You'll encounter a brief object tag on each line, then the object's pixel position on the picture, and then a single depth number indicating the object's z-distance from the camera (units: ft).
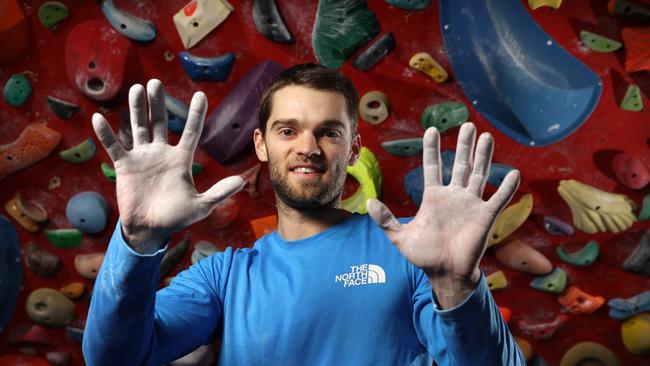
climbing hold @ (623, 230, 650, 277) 6.24
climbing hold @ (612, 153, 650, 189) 6.14
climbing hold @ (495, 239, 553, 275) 6.26
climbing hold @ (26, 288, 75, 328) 6.85
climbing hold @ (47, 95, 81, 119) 6.56
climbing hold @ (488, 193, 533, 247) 6.26
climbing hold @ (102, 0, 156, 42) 6.37
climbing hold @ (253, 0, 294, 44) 6.24
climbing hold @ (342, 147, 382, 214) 6.26
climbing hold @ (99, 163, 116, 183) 6.57
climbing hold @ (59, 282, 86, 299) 6.82
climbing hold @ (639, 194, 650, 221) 6.18
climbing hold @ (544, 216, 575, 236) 6.26
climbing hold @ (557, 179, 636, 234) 6.21
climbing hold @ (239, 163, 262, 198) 6.49
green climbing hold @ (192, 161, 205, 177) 6.50
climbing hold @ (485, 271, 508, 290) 6.36
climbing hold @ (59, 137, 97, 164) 6.59
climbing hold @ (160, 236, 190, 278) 6.66
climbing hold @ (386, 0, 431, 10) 6.15
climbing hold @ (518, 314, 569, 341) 6.40
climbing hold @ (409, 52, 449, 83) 6.13
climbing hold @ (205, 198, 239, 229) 6.54
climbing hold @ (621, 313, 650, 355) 6.28
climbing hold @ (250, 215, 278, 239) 6.56
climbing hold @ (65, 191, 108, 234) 6.59
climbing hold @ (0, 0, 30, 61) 6.43
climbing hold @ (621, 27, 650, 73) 5.97
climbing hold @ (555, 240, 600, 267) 6.27
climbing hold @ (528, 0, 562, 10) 6.03
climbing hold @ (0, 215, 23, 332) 6.84
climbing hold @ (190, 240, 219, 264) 6.60
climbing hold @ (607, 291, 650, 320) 6.29
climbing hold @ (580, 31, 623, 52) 6.02
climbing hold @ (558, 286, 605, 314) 6.31
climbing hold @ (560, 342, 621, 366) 6.39
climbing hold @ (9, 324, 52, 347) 6.91
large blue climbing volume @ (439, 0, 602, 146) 6.10
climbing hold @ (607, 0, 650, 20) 5.93
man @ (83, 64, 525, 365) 2.72
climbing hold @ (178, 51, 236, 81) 6.33
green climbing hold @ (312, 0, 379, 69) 6.16
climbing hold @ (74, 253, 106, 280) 6.70
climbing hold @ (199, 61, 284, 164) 6.34
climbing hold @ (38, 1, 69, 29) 6.48
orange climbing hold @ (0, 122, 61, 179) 6.62
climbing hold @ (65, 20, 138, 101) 6.39
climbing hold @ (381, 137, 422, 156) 6.28
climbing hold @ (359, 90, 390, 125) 6.28
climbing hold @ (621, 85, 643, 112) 6.08
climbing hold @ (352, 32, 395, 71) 6.21
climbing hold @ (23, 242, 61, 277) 6.82
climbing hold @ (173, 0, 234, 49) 6.29
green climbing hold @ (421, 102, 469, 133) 6.21
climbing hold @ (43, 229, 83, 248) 6.76
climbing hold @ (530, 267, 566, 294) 6.30
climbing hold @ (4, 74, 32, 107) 6.57
